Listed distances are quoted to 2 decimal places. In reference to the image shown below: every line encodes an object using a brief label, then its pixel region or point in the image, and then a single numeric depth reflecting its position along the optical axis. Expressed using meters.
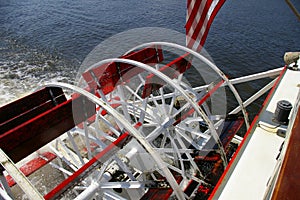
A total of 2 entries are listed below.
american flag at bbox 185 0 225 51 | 3.44
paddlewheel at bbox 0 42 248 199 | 2.62
